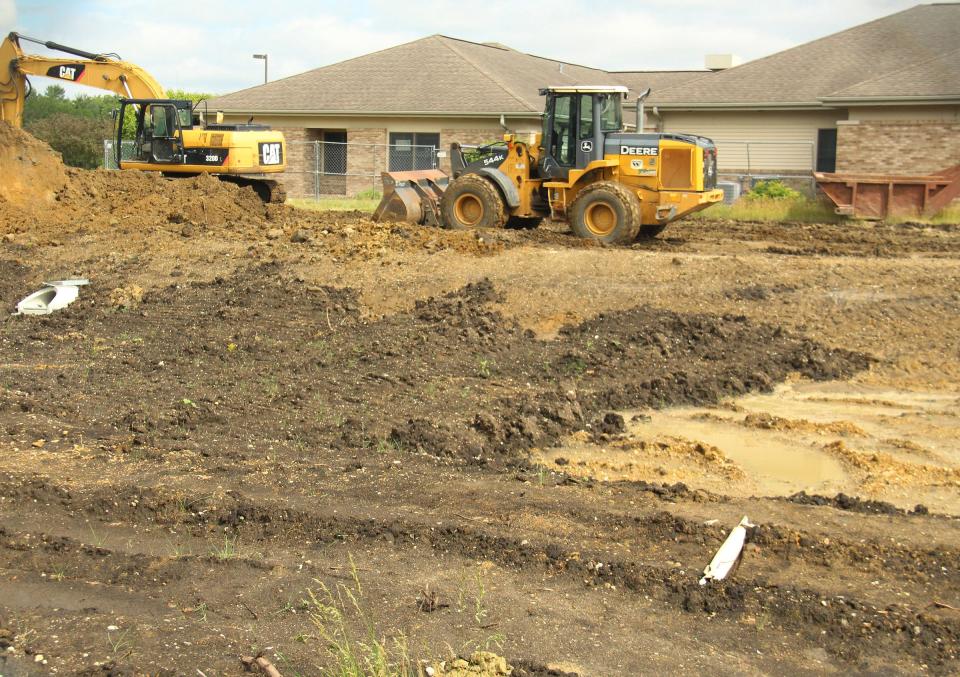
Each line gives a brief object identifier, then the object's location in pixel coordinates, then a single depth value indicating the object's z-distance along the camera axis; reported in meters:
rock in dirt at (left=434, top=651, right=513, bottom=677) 4.64
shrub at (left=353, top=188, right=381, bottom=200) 31.20
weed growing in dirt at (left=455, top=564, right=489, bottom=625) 5.27
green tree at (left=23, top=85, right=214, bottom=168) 39.28
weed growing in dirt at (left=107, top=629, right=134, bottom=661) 4.89
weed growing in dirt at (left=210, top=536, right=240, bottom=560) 6.04
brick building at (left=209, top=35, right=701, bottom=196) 32.31
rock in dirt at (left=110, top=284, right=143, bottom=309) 14.23
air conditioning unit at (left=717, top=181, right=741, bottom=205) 24.26
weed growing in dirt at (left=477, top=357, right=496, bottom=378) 11.05
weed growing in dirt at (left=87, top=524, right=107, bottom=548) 6.30
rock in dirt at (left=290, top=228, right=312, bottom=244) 16.58
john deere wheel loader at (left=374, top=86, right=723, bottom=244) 17.33
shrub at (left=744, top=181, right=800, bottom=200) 27.29
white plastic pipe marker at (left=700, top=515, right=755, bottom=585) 5.66
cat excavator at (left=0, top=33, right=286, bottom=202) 21.98
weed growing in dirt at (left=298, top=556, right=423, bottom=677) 4.49
